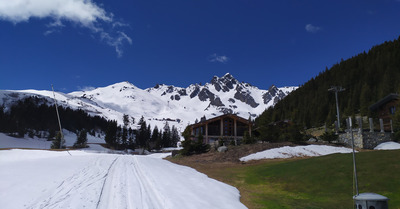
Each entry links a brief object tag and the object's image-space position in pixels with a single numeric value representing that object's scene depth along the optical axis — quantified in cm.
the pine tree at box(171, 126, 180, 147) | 11779
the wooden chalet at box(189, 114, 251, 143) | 5052
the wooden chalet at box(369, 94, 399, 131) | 4709
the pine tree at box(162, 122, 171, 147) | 10250
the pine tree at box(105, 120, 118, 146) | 9211
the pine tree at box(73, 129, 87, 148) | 8156
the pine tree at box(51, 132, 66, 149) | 6378
